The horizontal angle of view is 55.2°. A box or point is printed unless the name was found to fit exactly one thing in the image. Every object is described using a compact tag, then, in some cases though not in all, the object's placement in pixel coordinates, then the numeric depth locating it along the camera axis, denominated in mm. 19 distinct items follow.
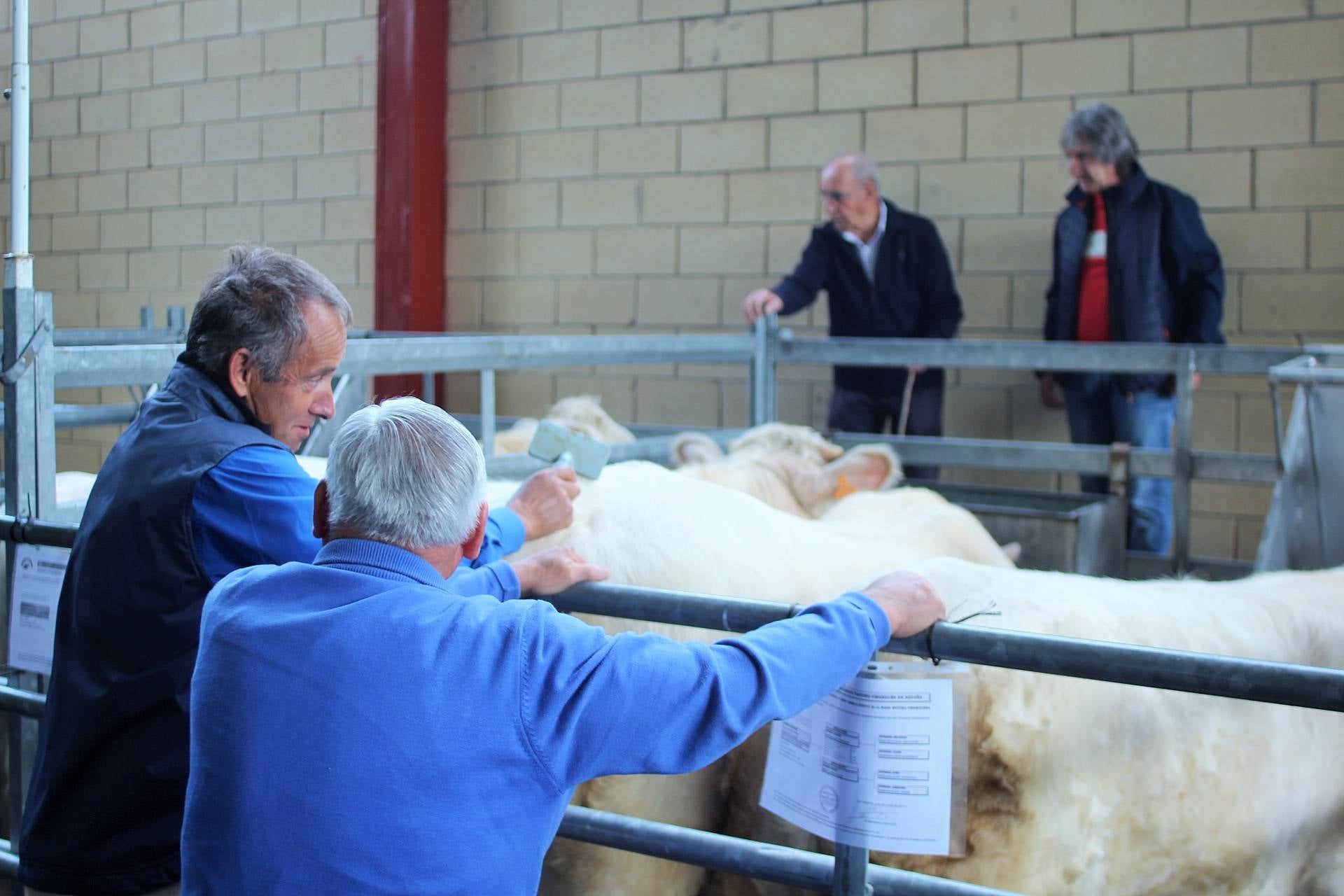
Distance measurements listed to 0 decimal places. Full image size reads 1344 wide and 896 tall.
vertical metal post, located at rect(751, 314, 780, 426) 4645
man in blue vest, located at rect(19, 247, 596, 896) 1632
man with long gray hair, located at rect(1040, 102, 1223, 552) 4684
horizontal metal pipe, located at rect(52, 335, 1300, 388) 2283
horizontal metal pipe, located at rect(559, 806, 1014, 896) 1520
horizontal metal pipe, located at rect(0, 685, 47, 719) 2047
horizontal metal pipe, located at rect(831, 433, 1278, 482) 3791
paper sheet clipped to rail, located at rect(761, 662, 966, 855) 1497
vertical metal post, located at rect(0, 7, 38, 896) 2062
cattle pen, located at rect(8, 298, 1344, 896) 1344
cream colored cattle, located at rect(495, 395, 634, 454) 4348
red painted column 7074
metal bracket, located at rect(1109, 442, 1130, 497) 3939
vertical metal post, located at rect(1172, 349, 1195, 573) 3773
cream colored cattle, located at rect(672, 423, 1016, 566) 3029
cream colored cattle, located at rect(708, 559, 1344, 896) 1857
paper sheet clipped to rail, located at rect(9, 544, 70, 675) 2074
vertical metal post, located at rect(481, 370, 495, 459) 3412
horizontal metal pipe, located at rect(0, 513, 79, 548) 2016
